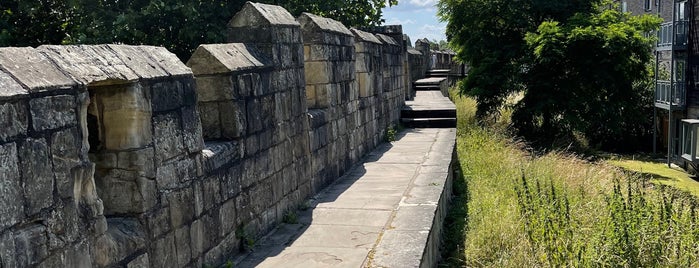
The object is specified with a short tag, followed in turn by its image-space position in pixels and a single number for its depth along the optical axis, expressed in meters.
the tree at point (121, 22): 10.58
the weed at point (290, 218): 5.52
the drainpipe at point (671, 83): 21.55
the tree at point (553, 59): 17.58
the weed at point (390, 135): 10.73
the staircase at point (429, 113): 12.70
